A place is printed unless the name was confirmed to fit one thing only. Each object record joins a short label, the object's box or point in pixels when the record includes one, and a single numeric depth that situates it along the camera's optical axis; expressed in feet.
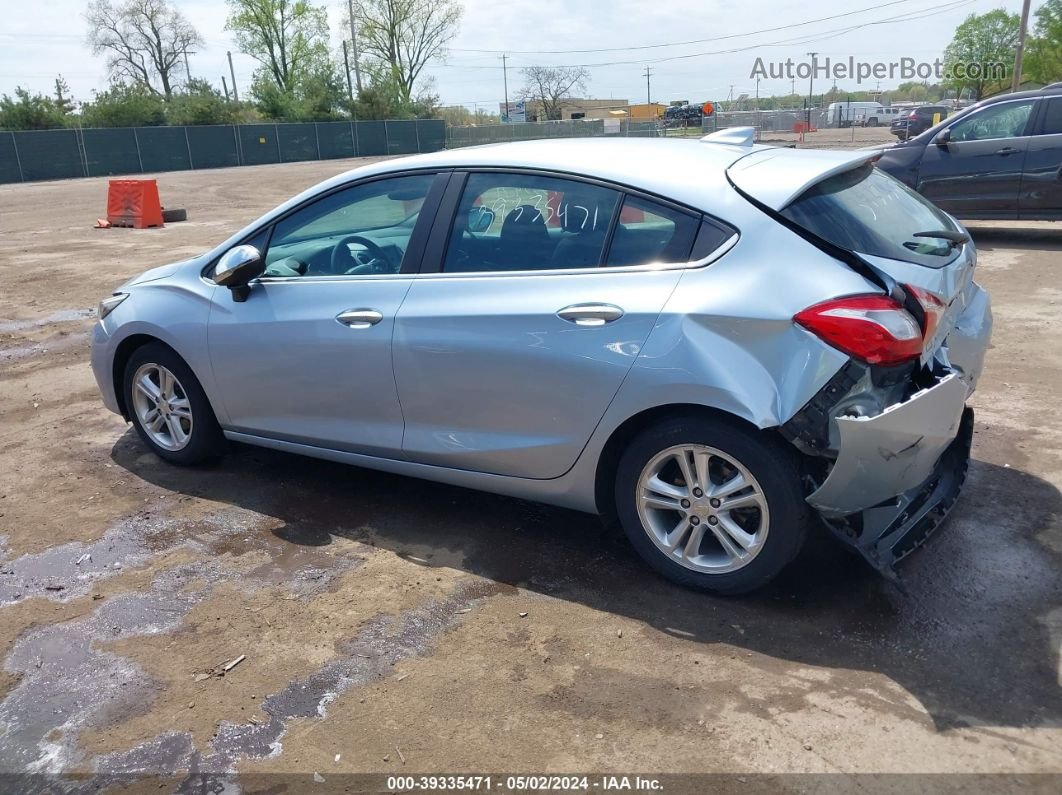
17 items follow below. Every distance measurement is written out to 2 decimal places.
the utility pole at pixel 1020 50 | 120.26
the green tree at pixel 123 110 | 149.89
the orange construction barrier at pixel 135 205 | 55.67
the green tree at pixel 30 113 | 135.95
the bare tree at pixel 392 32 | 247.09
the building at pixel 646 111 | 249.10
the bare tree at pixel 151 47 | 234.79
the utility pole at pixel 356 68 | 188.13
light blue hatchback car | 10.18
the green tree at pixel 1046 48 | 152.76
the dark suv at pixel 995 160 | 35.01
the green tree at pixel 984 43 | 221.05
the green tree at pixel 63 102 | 146.16
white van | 217.97
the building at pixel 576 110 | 271.69
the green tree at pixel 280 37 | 232.53
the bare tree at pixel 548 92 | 290.35
